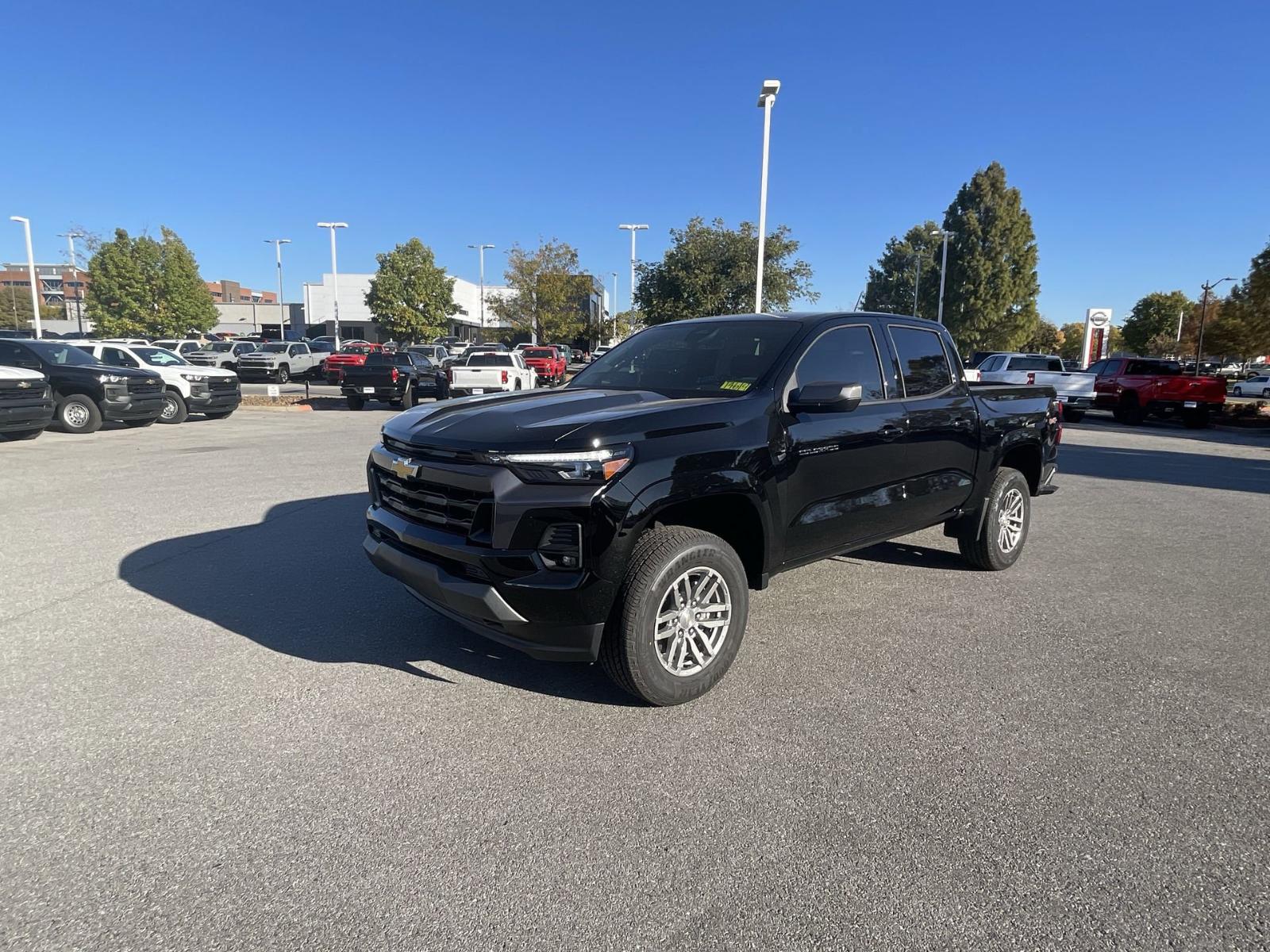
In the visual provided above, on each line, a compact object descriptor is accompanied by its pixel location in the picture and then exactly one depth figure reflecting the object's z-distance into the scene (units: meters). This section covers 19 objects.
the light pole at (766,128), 19.75
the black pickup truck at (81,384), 13.73
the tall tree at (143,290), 48.81
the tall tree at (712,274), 31.88
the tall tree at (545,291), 51.16
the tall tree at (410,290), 54.78
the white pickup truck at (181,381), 16.45
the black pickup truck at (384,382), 20.45
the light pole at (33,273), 37.75
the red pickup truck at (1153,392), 19.83
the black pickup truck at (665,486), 3.14
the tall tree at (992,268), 55.22
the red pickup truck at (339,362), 26.02
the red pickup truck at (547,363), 29.62
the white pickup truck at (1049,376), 20.84
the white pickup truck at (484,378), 17.98
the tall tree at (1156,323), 75.69
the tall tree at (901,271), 74.44
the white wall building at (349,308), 72.75
